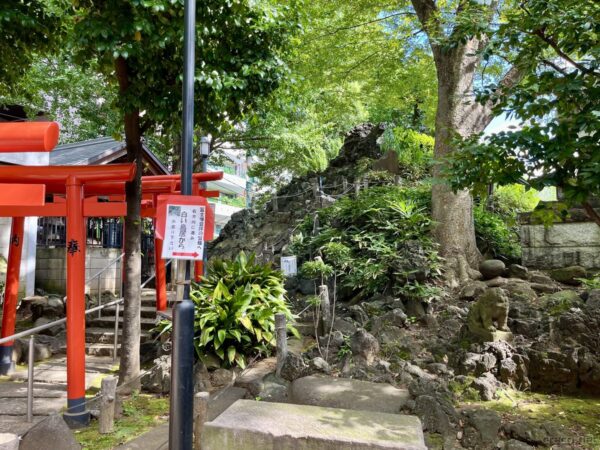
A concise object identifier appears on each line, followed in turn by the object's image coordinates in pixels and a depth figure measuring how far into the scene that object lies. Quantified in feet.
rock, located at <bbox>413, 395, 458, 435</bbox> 15.38
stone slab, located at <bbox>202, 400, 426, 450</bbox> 11.72
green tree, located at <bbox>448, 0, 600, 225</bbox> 12.26
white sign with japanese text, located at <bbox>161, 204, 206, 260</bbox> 12.77
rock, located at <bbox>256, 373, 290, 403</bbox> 18.88
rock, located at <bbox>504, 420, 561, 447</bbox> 14.11
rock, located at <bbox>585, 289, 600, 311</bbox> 22.03
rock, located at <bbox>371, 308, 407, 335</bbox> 24.58
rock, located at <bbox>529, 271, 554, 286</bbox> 28.20
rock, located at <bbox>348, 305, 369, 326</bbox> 26.04
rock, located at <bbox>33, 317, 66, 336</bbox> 32.24
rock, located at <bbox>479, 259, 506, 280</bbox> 30.22
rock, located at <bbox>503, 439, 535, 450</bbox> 13.43
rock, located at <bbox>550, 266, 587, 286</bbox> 27.94
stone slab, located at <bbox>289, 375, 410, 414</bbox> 16.52
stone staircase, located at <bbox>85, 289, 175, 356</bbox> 28.32
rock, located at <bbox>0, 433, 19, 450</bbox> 12.37
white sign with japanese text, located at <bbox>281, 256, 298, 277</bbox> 27.89
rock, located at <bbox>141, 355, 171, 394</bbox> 21.01
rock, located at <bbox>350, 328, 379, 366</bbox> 20.97
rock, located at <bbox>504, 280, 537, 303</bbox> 25.31
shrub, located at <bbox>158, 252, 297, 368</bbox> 22.57
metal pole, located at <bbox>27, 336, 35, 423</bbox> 16.81
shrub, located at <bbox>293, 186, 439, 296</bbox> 29.30
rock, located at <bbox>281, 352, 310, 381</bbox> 20.06
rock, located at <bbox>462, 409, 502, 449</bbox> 14.32
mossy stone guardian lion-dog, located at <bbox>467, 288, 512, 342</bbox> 20.89
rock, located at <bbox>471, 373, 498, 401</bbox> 17.61
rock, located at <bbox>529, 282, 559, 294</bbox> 26.93
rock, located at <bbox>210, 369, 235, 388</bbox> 21.50
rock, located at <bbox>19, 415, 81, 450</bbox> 14.83
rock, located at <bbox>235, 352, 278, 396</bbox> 19.70
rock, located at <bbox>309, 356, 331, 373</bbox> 20.26
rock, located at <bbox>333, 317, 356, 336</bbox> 24.55
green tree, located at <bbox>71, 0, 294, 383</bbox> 16.94
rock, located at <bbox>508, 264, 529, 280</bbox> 29.35
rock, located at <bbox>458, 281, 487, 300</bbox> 27.50
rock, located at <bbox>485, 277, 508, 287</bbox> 28.15
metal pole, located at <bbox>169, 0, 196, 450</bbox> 12.36
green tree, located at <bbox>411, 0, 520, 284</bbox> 30.53
